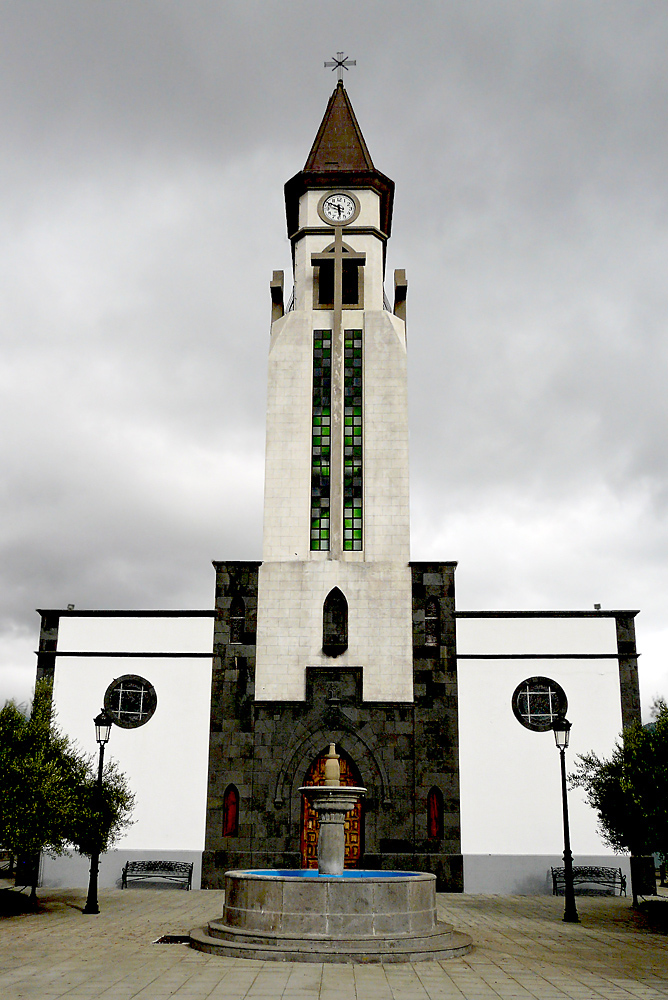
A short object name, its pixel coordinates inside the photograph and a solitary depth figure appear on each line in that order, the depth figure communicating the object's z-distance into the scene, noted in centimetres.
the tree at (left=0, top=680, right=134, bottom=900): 1852
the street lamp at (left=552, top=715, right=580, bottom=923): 1881
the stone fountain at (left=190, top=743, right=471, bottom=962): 1342
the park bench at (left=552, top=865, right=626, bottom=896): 2414
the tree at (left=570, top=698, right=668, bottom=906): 1848
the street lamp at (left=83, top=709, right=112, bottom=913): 1916
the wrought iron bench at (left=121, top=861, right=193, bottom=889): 2422
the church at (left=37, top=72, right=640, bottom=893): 2439
